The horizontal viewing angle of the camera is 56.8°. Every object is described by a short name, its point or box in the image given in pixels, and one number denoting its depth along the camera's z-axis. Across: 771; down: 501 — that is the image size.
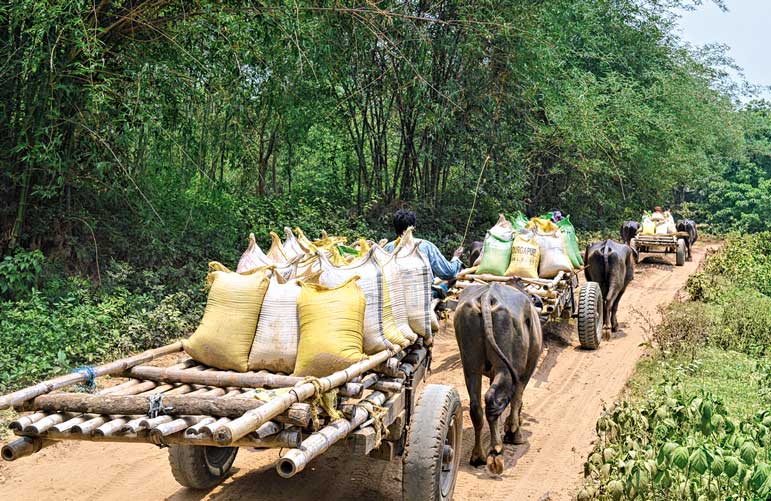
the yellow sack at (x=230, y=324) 4.32
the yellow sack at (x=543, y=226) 9.16
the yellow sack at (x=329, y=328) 4.05
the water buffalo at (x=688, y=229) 18.80
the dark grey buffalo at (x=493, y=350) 5.30
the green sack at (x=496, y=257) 8.77
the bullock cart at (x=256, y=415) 3.20
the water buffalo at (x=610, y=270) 9.82
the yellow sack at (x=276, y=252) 5.59
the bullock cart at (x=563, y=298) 7.90
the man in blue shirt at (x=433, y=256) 6.67
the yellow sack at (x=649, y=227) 17.53
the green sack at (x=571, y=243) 9.53
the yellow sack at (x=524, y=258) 8.63
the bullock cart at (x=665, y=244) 17.14
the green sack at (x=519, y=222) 9.94
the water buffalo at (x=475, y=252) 10.77
